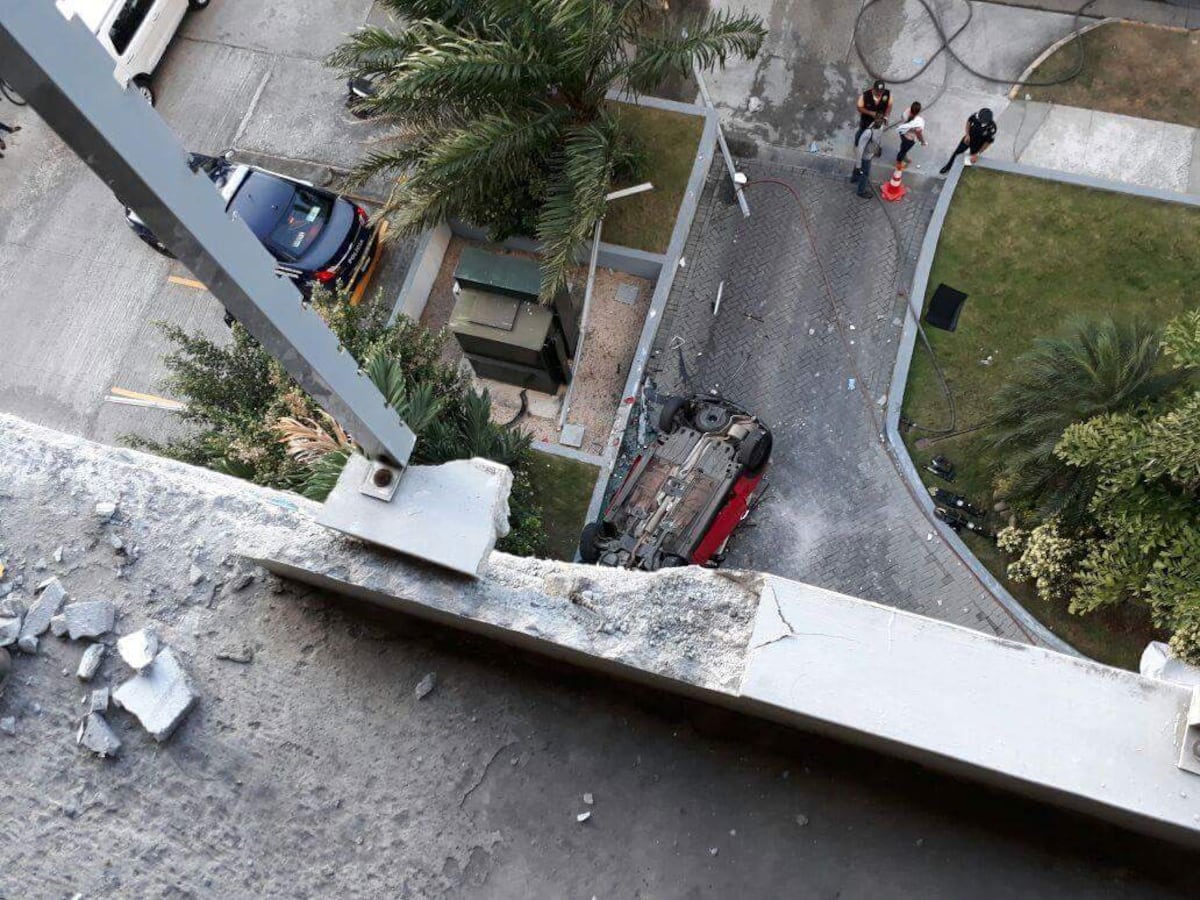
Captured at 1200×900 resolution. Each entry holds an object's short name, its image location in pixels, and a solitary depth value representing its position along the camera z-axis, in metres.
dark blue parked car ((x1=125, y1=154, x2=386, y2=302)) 11.49
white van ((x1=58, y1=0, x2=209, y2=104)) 12.79
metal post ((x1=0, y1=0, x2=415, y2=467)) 2.01
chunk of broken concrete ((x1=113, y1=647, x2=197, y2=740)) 3.97
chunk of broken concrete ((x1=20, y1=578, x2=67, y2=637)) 4.14
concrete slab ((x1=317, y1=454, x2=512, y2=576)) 3.85
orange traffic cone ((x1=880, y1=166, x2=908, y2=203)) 11.30
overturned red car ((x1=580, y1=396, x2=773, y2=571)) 9.10
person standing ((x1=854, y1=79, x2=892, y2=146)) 10.84
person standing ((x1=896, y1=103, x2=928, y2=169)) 10.80
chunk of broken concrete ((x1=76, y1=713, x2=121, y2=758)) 3.95
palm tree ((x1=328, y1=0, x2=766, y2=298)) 8.62
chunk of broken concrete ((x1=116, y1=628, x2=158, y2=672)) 4.05
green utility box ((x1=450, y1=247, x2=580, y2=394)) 9.54
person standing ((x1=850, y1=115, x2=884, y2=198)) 11.27
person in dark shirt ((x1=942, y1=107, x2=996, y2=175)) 10.56
